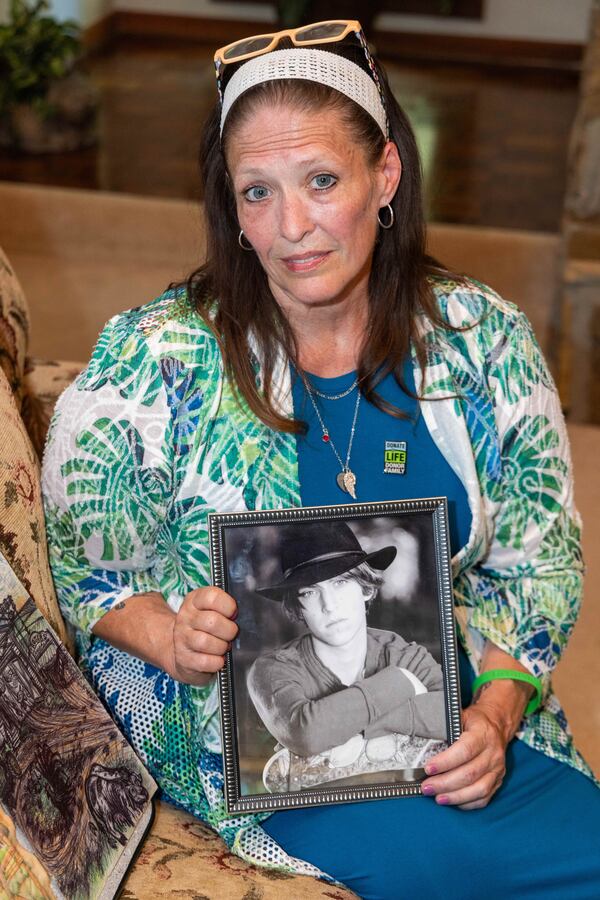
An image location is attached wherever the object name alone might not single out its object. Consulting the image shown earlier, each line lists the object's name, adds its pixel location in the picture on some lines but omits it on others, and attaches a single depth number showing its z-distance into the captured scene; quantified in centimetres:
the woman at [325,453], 175
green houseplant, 538
